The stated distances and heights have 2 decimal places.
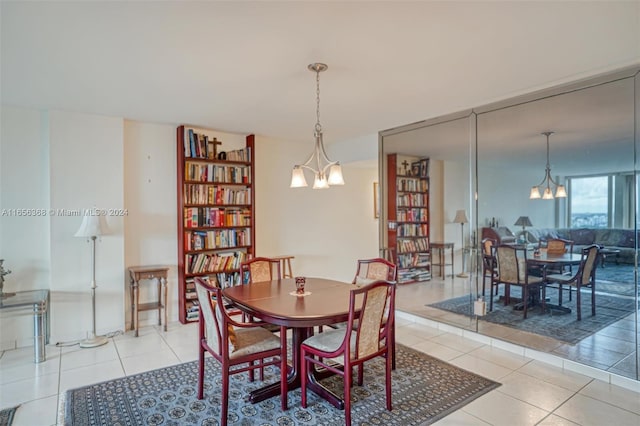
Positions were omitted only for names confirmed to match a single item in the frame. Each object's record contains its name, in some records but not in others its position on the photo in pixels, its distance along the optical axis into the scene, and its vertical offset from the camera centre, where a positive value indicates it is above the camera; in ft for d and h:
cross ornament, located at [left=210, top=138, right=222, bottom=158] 15.65 +2.85
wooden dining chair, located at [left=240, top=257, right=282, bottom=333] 12.21 -2.06
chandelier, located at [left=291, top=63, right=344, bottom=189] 9.11 +1.02
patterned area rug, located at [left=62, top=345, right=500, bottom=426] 7.82 -4.63
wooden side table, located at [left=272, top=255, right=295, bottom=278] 16.77 -2.77
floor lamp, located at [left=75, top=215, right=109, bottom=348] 12.18 -0.94
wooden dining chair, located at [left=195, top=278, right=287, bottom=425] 7.50 -3.09
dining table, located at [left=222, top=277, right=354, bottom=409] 7.69 -2.31
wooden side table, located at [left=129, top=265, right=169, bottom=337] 13.47 -3.00
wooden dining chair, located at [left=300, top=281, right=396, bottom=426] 7.44 -3.00
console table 10.89 -3.08
